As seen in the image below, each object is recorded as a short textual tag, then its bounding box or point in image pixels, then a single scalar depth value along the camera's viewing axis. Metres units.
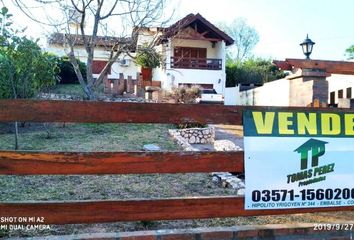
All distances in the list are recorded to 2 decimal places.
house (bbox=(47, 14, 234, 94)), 25.61
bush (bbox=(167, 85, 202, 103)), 15.99
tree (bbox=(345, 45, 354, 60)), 35.04
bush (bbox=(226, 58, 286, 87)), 28.31
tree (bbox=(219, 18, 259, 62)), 43.81
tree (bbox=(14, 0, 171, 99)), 11.30
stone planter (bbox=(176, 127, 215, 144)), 11.54
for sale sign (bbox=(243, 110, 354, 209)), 3.31
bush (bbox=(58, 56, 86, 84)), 23.45
